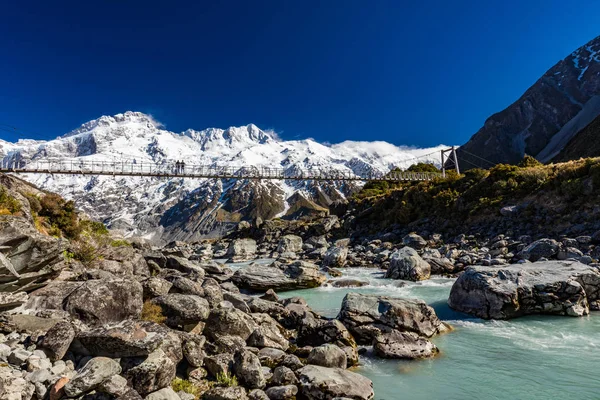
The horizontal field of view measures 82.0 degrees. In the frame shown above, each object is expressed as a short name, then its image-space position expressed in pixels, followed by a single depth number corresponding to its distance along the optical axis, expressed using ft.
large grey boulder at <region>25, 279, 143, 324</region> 21.40
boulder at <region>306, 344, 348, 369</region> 22.25
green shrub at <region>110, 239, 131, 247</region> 67.10
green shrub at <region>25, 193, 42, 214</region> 52.06
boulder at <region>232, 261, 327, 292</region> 52.94
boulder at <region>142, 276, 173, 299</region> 27.31
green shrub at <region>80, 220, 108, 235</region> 61.88
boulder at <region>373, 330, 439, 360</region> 24.85
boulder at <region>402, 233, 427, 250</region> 80.80
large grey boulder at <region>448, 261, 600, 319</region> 31.78
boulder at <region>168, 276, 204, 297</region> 31.60
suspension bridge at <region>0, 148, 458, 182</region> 144.67
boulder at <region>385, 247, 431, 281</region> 53.39
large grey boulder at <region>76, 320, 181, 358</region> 16.93
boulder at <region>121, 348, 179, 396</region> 16.06
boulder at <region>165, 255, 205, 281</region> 54.44
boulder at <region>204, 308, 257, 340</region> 24.30
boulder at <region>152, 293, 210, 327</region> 24.06
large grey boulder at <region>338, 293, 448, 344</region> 27.81
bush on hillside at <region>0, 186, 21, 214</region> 35.16
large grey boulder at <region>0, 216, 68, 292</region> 21.31
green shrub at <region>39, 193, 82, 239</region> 53.16
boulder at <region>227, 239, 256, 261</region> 124.40
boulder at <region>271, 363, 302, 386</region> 19.16
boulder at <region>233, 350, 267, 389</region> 19.04
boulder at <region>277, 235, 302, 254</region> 120.37
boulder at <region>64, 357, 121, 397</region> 14.44
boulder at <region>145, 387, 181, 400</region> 15.85
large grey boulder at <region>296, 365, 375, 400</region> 18.29
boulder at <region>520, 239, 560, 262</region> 48.37
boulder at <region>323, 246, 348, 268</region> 76.02
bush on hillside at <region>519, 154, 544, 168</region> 119.85
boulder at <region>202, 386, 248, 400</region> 17.09
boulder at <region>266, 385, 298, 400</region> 18.01
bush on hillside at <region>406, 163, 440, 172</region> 212.84
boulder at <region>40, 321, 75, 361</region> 17.16
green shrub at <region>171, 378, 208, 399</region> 17.71
